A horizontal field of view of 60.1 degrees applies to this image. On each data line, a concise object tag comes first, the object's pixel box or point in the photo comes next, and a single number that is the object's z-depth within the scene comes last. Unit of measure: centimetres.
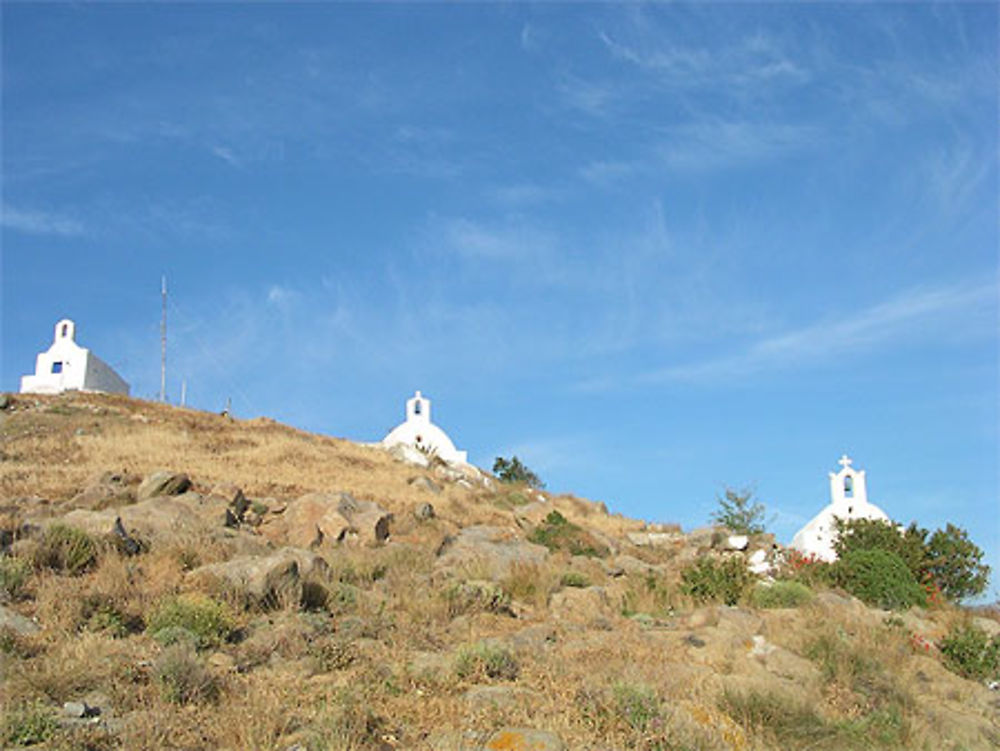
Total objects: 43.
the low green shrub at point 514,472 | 4612
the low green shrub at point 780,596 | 1400
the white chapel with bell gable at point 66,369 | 4334
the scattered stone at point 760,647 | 1027
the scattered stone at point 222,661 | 808
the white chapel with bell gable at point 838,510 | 3055
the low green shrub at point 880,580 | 1639
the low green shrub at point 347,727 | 639
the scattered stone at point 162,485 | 1697
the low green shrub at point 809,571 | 1698
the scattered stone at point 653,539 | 2458
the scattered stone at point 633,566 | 1798
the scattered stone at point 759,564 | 1842
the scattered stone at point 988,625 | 1413
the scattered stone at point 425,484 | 2745
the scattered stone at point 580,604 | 1205
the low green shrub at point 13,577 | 966
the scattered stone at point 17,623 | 838
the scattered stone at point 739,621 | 1132
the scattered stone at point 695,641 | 1059
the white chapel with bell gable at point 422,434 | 4406
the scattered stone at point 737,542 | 2355
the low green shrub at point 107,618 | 873
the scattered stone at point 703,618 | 1184
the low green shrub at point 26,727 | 620
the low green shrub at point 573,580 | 1452
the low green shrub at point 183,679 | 717
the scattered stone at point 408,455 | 3456
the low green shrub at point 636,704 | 711
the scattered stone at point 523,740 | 655
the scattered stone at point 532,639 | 958
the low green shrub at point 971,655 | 1162
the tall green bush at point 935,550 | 2153
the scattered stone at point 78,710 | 670
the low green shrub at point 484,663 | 841
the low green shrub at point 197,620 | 875
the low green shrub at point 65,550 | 1079
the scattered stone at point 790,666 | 958
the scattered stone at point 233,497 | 1672
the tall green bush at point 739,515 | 3275
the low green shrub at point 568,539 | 2023
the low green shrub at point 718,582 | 1396
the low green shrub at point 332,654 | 850
